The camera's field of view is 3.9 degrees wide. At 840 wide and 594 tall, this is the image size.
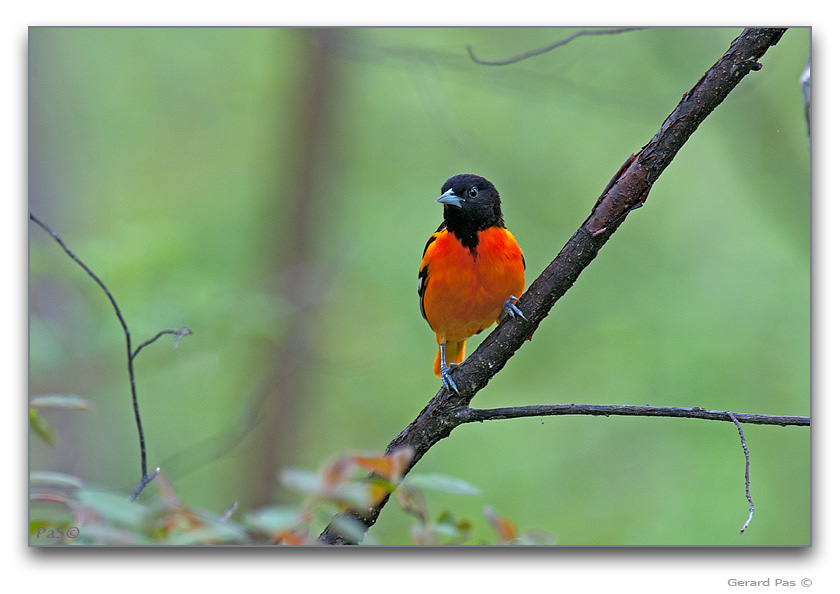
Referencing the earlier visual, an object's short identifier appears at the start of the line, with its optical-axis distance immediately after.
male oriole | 5.65
